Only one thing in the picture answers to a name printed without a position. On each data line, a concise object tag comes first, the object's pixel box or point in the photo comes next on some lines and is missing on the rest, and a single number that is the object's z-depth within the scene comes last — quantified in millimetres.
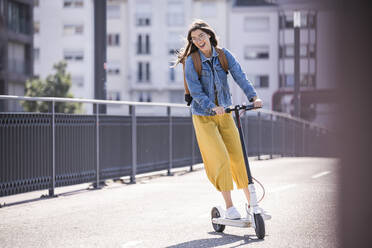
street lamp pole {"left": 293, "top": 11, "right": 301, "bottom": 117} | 26312
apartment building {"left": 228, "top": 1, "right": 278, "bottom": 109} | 65125
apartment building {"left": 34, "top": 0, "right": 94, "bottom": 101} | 66500
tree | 49334
